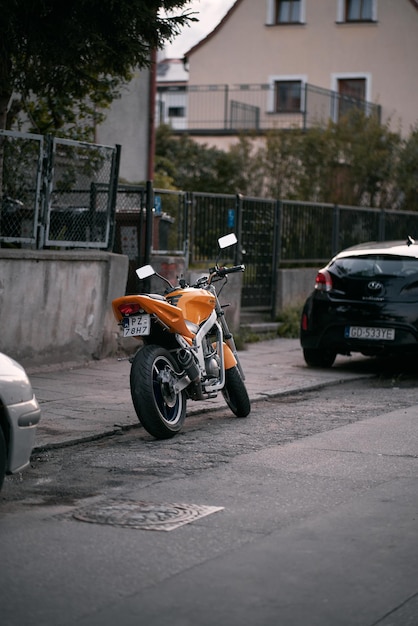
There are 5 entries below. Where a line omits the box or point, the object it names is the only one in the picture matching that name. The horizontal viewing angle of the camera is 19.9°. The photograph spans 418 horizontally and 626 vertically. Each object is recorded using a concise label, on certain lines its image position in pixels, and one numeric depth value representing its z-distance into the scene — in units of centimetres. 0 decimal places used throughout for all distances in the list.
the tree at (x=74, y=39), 1116
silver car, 625
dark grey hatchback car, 1278
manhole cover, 601
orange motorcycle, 856
